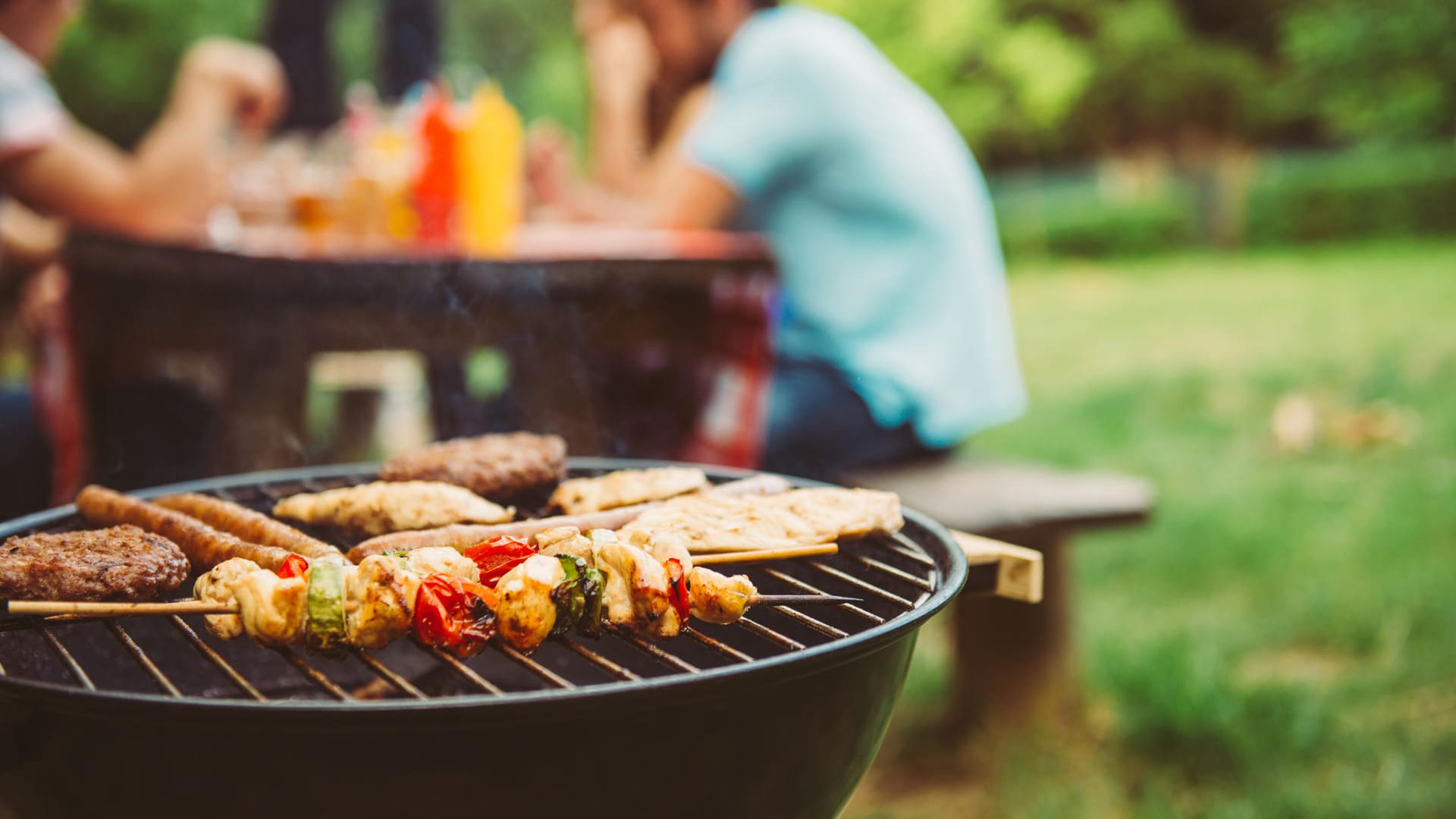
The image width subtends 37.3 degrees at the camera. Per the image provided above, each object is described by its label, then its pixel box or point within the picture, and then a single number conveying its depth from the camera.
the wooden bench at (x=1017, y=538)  1.83
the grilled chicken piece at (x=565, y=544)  1.31
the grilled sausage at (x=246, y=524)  1.36
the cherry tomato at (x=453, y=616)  1.22
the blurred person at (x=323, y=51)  3.55
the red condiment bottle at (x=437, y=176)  2.07
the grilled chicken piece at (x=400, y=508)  1.41
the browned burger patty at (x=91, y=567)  1.29
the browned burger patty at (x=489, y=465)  1.46
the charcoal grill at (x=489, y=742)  1.04
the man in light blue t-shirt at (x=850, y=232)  2.01
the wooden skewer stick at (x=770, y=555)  1.33
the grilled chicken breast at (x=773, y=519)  1.37
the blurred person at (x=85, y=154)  2.05
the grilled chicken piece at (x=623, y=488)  1.45
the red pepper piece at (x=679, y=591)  1.29
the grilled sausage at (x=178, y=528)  1.34
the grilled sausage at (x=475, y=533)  1.34
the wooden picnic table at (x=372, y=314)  1.82
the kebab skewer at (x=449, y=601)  1.21
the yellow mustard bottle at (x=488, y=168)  2.07
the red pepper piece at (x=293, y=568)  1.26
